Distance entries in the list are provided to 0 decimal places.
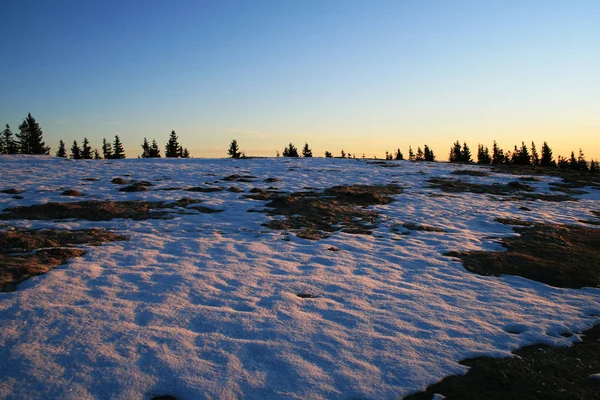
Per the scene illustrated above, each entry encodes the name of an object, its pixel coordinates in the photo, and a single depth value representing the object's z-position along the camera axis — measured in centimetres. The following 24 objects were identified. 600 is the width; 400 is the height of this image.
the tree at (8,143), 7875
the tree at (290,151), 8311
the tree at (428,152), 9977
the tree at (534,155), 8666
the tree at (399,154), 10891
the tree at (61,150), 9908
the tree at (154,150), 8831
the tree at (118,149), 8519
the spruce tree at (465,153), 8069
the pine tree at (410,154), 11512
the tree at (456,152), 8662
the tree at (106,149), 9286
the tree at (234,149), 8556
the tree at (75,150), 9828
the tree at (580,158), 9756
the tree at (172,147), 8095
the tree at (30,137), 7294
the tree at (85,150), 9356
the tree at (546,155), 7262
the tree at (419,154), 10766
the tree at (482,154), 8804
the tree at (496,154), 9062
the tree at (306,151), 9520
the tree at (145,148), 9304
